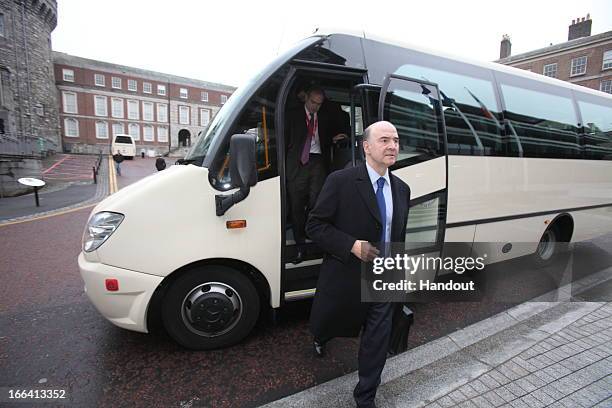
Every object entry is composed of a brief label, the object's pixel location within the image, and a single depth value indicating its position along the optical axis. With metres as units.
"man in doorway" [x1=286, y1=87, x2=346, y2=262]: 3.33
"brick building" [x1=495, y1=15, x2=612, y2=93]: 33.34
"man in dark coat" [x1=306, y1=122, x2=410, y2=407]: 2.07
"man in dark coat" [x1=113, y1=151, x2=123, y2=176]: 20.32
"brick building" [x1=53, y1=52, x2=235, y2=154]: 50.19
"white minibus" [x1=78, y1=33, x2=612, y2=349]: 2.62
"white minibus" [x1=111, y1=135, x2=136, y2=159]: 33.36
